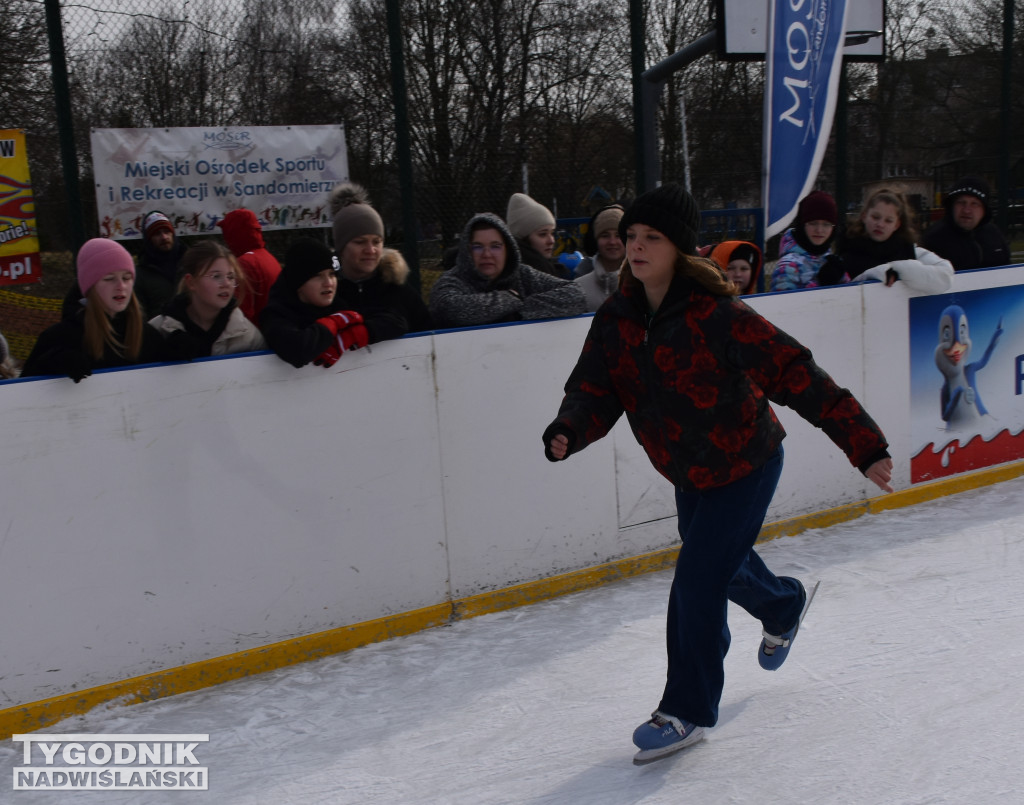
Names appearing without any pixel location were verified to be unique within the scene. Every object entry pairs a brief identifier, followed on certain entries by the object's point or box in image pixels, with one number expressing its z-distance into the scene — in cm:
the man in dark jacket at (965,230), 507
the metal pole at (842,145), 631
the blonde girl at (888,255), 468
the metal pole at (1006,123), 691
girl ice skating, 239
